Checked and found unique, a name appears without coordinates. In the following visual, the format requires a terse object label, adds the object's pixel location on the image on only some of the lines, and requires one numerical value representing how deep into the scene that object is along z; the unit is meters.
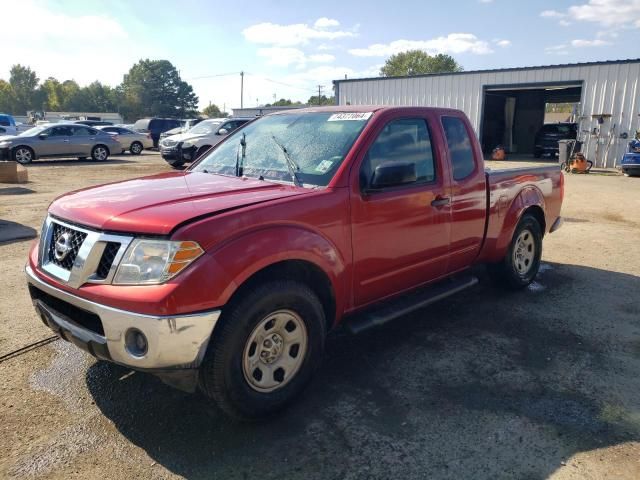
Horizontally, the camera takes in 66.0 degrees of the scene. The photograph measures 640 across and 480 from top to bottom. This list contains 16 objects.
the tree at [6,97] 112.12
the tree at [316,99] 95.32
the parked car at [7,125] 24.49
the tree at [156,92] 113.38
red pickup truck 2.51
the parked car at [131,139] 23.88
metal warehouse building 20.02
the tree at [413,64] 93.38
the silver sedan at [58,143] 18.12
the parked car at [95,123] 31.54
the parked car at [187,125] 23.24
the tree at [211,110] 132.50
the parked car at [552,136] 23.12
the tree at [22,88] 113.50
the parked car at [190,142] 16.45
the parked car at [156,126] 28.16
